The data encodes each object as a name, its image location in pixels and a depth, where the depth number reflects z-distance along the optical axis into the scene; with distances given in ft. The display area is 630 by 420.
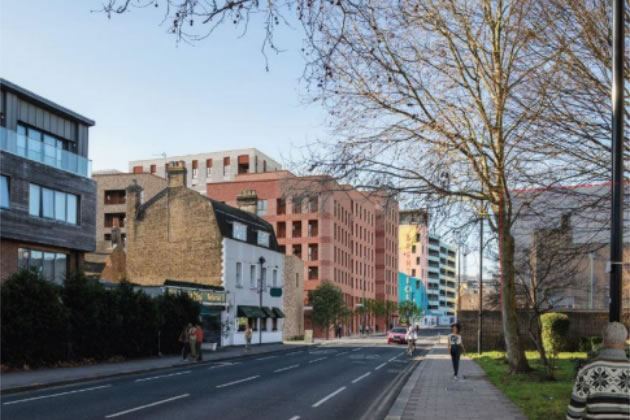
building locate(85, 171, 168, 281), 288.71
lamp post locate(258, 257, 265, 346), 161.27
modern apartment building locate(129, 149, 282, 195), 345.92
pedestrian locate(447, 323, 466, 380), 73.51
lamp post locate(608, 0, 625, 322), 26.40
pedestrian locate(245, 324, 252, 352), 140.47
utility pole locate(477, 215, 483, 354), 127.85
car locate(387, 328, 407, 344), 191.31
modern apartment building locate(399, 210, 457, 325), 557.25
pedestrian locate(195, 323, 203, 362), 104.83
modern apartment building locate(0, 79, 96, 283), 107.24
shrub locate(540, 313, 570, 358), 124.57
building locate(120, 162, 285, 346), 163.12
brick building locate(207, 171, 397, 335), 285.43
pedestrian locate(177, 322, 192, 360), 105.29
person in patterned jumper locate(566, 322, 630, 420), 19.17
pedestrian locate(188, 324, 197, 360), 103.60
